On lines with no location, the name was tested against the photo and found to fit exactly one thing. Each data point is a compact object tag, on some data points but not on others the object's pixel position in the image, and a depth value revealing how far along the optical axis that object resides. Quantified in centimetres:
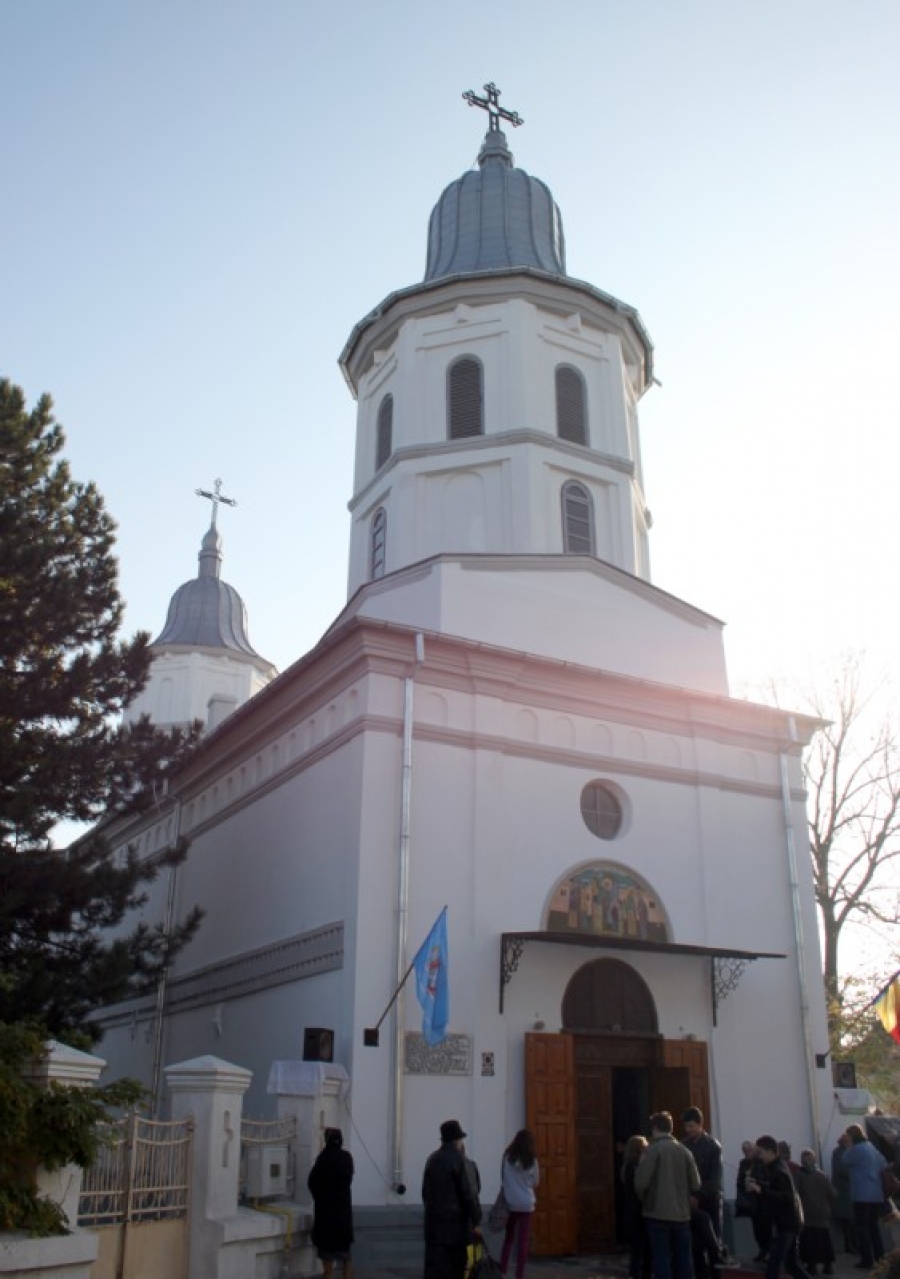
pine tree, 1416
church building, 1468
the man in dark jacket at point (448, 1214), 947
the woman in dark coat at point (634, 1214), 1177
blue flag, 1359
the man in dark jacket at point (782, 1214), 1163
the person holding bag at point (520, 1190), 1177
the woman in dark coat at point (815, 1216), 1322
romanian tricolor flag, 1389
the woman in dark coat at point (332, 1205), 1121
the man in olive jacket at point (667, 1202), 1035
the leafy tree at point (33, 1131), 835
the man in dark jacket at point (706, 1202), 1162
